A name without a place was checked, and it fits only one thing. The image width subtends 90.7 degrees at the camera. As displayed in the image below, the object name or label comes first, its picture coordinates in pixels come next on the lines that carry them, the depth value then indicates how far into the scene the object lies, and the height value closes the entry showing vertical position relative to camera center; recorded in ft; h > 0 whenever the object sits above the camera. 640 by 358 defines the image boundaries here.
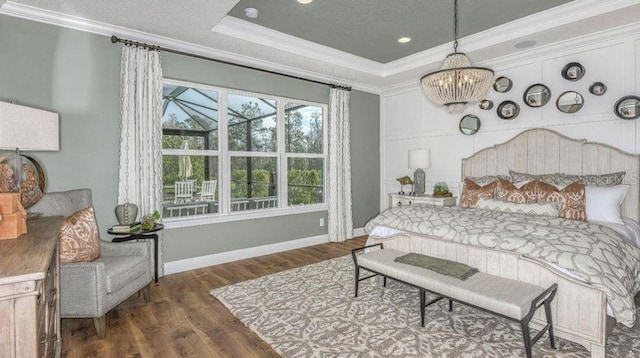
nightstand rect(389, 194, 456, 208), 16.26 -1.27
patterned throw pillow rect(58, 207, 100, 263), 8.10 -1.58
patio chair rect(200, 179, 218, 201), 13.99 -0.56
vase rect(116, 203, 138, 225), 11.05 -1.26
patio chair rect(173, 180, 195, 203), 13.32 -0.57
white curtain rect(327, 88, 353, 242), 17.87 +0.62
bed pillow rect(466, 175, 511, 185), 14.20 -0.13
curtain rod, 11.41 +5.09
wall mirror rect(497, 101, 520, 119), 14.61 +3.11
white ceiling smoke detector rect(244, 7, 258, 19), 11.15 +5.92
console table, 3.35 -1.29
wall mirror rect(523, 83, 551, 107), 13.66 +3.55
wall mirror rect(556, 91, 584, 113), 12.83 +3.03
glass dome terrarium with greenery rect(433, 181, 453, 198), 16.57 -0.78
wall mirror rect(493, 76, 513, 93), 14.87 +4.36
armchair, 7.77 -2.53
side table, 10.71 -2.00
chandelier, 9.09 +2.77
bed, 6.96 -2.08
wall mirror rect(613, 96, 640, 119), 11.51 +2.52
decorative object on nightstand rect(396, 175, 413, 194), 18.37 -0.21
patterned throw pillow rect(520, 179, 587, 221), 10.53 -0.71
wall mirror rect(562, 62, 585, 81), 12.75 +4.26
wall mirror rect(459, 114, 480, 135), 16.06 +2.66
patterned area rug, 7.29 -3.97
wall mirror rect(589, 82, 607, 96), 12.25 +3.40
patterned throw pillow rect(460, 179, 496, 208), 13.00 -0.70
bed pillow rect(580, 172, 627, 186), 11.44 -0.13
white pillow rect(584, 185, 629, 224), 10.49 -0.92
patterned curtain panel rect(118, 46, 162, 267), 11.62 +1.82
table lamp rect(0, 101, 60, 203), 6.57 +1.11
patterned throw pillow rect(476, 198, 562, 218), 10.66 -1.11
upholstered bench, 6.58 -2.66
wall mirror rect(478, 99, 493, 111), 15.53 +3.55
